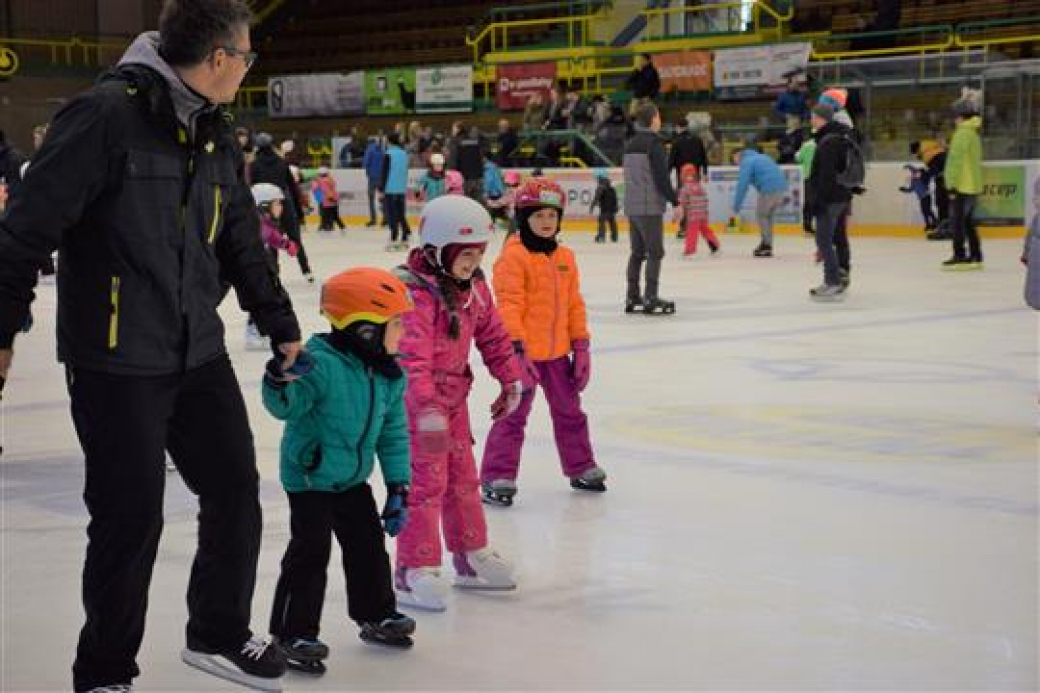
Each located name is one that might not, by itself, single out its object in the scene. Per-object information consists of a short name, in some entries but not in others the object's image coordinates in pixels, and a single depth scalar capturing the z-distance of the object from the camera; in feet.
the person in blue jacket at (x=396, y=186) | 65.16
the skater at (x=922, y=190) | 60.64
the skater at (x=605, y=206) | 65.41
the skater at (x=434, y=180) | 63.26
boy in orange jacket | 15.75
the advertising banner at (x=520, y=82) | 89.76
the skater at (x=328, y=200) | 78.43
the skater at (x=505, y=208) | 60.03
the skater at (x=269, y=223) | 29.43
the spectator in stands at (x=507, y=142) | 78.18
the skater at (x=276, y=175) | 37.78
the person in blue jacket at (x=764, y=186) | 54.44
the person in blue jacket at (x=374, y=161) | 77.10
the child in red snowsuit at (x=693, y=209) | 55.16
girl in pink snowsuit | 11.93
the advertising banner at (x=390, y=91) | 95.61
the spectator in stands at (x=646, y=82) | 79.97
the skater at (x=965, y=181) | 45.01
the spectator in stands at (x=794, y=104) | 64.80
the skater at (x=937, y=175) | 58.59
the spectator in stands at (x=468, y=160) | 69.51
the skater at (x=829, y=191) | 37.73
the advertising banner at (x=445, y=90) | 93.35
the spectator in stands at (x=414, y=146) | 79.00
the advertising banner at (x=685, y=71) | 79.56
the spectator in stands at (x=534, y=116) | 81.12
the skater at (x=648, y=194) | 34.06
